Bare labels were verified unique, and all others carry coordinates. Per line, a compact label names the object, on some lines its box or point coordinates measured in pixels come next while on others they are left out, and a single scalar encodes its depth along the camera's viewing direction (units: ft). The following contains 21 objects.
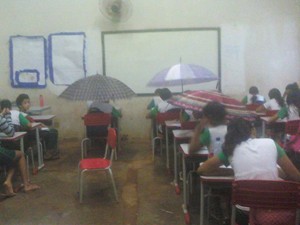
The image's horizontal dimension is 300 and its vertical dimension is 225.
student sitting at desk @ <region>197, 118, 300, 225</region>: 7.15
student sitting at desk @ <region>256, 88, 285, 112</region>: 18.65
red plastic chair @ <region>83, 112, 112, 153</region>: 17.69
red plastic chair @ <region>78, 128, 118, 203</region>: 12.21
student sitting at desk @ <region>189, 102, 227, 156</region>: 9.53
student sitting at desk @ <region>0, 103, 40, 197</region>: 13.41
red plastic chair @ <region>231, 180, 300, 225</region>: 6.23
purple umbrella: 15.21
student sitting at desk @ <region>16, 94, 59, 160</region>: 17.75
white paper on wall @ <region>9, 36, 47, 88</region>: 23.85
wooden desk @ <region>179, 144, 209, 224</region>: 10.64
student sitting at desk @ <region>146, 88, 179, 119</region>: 18.10
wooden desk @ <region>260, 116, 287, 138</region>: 17.06
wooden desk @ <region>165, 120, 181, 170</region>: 15.83
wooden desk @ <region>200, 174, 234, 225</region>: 8.14
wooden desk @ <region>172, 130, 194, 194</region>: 13.24
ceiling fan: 22.77
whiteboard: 23.49
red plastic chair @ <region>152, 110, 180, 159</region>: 17.15
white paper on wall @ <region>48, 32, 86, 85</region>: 23.70
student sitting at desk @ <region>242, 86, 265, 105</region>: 22.05
